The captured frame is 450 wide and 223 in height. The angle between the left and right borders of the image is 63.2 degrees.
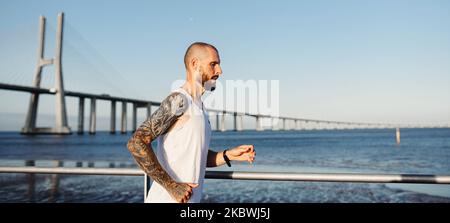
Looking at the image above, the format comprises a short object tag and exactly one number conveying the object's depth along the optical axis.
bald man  1.27
